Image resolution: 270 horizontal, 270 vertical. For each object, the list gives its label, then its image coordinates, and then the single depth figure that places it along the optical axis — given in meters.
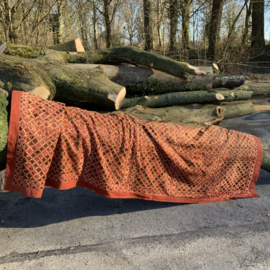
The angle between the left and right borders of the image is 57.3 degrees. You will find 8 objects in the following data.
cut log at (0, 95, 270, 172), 2.05
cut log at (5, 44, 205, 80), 5.30
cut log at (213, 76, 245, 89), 6.39
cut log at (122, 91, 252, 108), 5.05
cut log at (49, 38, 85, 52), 6.30
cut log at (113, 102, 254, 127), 4.55
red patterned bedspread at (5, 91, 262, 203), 2.05
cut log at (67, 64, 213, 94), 5.57
